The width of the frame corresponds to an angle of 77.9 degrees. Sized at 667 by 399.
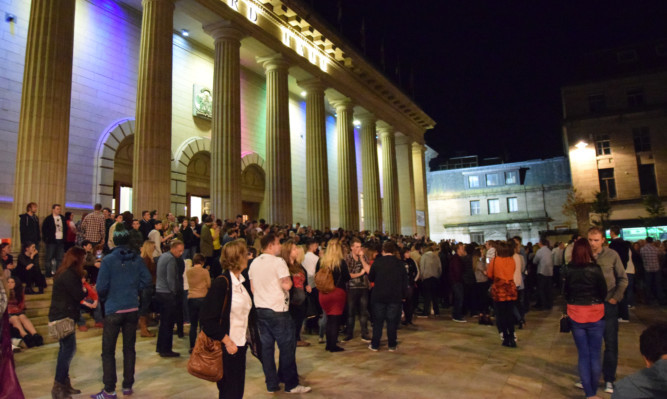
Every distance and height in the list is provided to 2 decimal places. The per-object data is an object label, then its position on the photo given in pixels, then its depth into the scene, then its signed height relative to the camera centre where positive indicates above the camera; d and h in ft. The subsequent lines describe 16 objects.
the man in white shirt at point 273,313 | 16.29 -2.71
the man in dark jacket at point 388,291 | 23.02 -2.86
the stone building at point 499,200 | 135.44 +12.62
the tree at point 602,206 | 100.99 +6.55
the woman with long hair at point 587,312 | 15.64 -3.01
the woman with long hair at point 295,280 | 21.56 -1.95
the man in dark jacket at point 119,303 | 16.16 -2.14
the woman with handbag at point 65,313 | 15.69 -2.35
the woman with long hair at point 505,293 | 24.49 -3.37
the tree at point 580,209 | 113.29 +6.63
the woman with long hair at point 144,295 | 25.80 -2.80
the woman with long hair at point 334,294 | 23.38 -2.96
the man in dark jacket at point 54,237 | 32.68 +1.16
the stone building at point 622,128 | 109.60 +28.48
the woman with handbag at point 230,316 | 11.88 -2.09
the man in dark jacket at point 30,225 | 31.73 +2.11
